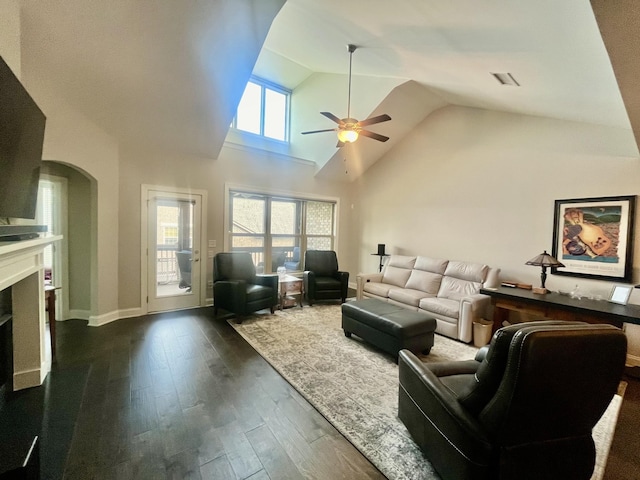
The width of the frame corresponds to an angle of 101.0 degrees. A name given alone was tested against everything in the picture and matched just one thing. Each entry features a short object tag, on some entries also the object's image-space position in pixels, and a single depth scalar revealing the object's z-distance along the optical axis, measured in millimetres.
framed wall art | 3076
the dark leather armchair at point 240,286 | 3953
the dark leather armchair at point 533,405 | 1077
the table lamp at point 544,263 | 3258
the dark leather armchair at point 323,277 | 5066
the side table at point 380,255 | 5843
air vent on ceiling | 2742
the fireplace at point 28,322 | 2178
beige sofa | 3543
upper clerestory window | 5512
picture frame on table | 2895
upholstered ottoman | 2850
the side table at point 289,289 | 4707
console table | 2631
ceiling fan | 3380
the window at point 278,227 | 5219
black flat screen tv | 1545
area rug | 1703
